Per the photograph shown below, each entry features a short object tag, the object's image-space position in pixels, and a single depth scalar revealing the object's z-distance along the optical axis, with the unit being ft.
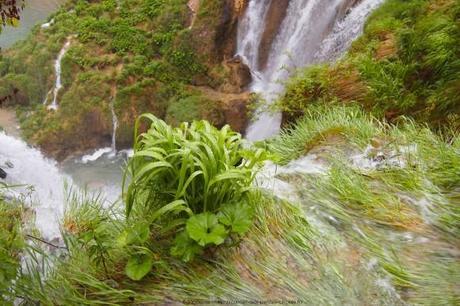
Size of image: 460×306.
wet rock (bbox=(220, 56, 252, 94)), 43.04
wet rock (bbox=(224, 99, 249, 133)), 40.98
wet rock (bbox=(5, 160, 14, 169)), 37.58
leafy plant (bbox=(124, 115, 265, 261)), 7.57
